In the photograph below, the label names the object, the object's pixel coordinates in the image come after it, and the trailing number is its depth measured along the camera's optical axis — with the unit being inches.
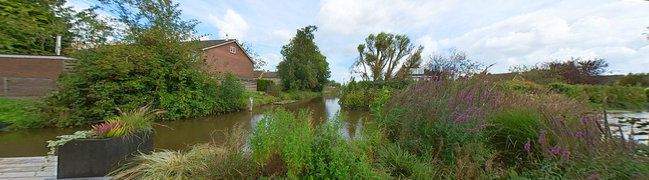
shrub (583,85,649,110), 375.6
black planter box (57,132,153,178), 88.5
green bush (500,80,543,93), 334.6
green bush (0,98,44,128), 191.9
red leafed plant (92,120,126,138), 95.0
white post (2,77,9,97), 257.9
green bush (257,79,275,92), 876.6
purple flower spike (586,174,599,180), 59.6
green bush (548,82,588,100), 376.1
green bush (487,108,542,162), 95.6
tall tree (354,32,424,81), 850.1
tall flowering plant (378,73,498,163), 89.0
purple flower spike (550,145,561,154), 66.9
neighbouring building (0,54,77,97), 262.7
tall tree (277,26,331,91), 866.1
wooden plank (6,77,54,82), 251.0
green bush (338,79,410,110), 413.7
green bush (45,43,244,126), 214.2
